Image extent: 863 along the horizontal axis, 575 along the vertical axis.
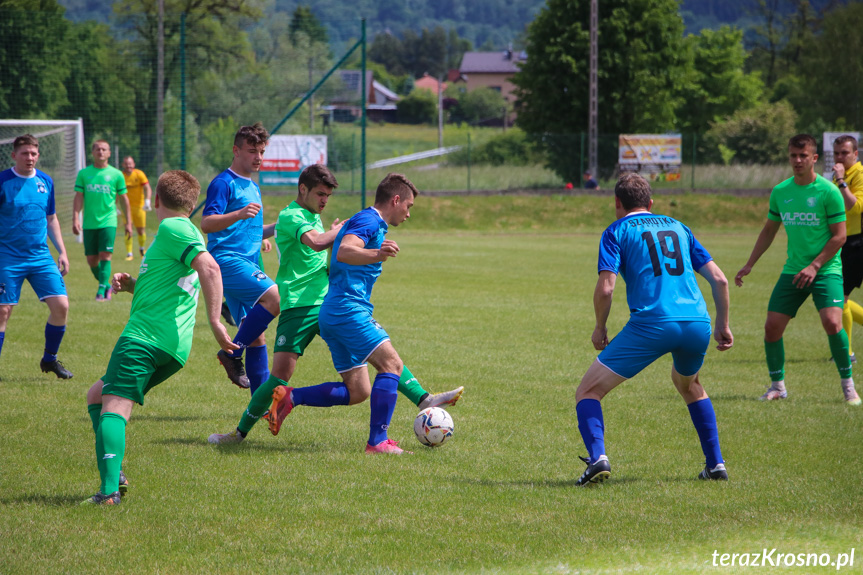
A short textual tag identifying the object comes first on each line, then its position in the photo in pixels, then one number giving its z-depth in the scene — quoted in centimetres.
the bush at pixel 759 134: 9475
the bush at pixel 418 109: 19612
